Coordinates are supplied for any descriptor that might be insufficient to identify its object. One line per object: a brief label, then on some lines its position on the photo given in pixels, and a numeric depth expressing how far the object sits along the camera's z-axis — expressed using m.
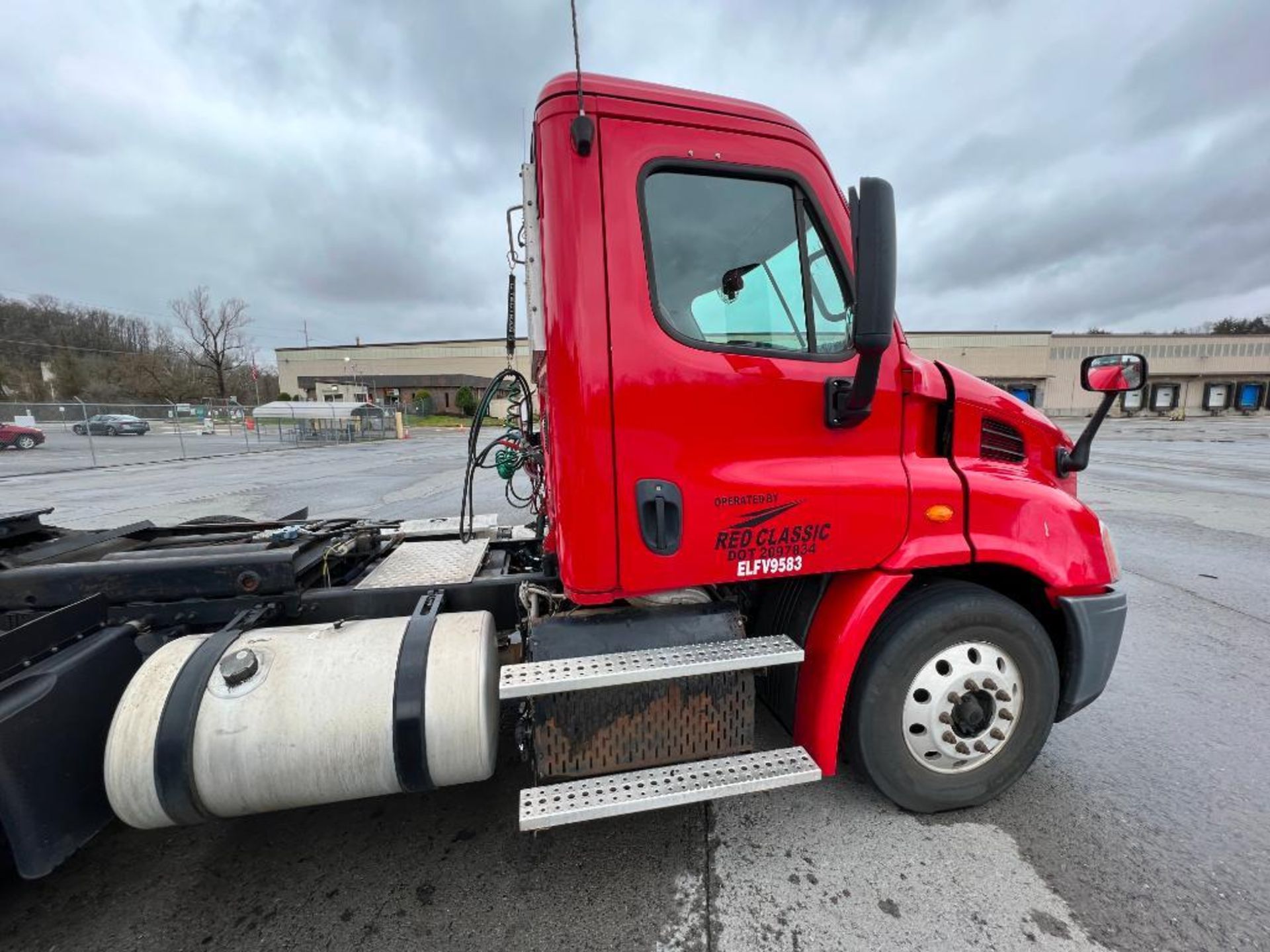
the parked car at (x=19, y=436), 20.47
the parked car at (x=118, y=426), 32.44
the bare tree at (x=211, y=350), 60.53
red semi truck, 1.88
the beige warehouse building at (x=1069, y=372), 54.12
